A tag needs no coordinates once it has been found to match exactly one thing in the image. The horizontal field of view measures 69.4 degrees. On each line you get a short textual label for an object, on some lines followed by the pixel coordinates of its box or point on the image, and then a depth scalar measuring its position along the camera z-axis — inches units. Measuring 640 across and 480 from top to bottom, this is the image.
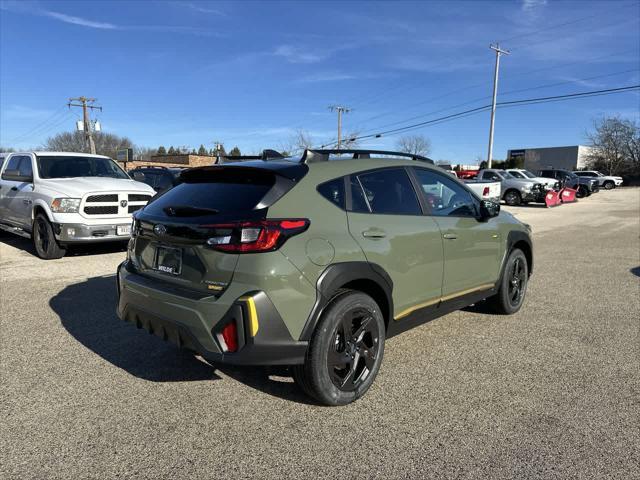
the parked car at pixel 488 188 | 748.6
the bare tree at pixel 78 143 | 3083.4
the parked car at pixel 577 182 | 1179.3
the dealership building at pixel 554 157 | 3166.8
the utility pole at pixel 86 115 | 1940.2
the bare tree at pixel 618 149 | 2765.7
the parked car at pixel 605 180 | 1673.2
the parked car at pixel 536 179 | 986.1
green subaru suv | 107.3
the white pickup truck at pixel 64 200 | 298.7
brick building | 2175.2
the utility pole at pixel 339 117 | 2546.3
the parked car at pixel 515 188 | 962.7
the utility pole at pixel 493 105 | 1637.6
